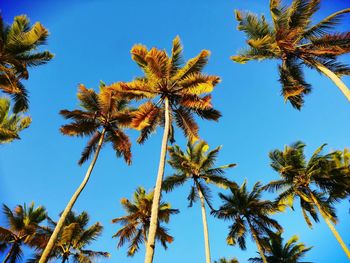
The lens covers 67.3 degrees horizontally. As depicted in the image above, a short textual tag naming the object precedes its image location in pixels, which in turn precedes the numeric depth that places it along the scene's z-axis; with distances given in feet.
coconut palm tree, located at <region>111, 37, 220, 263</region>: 48.01
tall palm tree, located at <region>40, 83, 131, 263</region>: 57.47
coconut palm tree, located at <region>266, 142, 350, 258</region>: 75.10
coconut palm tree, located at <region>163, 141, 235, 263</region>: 72.13
